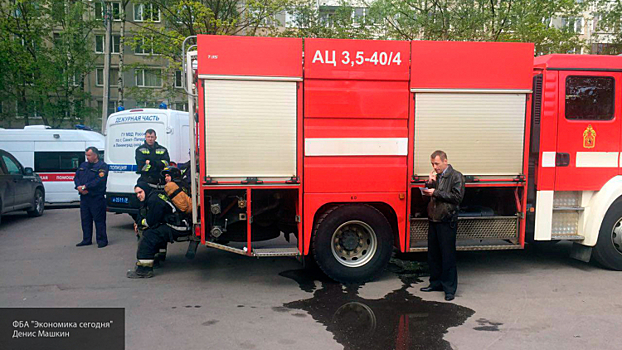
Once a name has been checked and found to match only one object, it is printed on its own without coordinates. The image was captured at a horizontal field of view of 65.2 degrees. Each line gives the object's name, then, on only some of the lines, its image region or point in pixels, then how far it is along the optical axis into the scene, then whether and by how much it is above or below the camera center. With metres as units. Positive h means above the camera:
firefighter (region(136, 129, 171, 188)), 8.15 -0.35
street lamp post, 21.27 +3.21
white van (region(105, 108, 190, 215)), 9.80 -0.07
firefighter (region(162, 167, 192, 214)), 6.52 -0.76
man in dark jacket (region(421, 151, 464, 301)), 5.67 -0.82
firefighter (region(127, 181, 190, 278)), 6.53 -1.21
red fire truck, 5.88 -0.01
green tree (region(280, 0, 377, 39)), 22.00 +5.56
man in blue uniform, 8.55 -0.97
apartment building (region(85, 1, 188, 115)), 34.28 +4.91
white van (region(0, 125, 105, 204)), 13.94 -0.43
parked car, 10.64 -1.19
